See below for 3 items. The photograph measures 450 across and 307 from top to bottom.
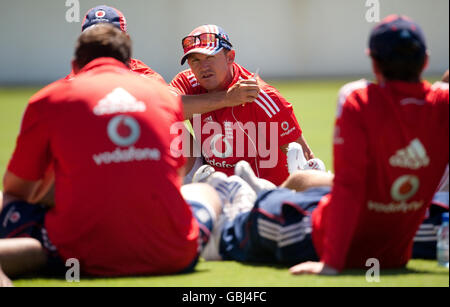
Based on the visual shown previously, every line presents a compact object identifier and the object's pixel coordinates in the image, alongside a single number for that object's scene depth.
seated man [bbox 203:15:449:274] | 7.54
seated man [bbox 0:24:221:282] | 7.90
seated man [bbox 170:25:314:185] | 12.47
